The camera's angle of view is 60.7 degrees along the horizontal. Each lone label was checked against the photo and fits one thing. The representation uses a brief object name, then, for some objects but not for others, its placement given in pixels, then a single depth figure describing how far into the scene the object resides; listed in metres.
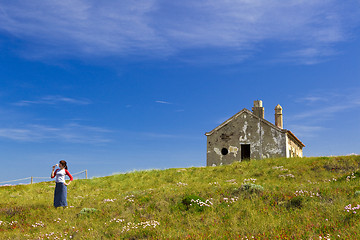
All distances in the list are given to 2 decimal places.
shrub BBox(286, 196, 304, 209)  12.91
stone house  36.22
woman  16.83
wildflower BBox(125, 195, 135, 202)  16.60
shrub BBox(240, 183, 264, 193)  15.41
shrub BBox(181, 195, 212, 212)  13.43
